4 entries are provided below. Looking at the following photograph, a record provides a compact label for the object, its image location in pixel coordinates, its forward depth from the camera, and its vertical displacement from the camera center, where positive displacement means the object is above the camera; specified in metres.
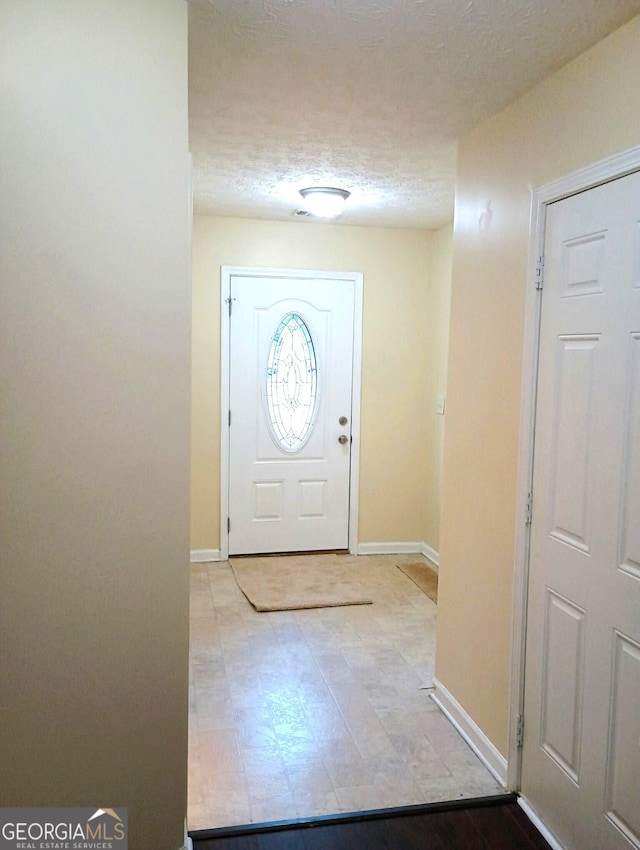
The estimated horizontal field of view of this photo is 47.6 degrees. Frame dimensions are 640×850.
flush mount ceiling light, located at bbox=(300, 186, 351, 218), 3.98 +0.94
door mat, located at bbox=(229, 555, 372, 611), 4.38 -1.40
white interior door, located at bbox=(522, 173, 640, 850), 1.94 -0.48
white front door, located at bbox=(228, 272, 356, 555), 5.11 -0.31
